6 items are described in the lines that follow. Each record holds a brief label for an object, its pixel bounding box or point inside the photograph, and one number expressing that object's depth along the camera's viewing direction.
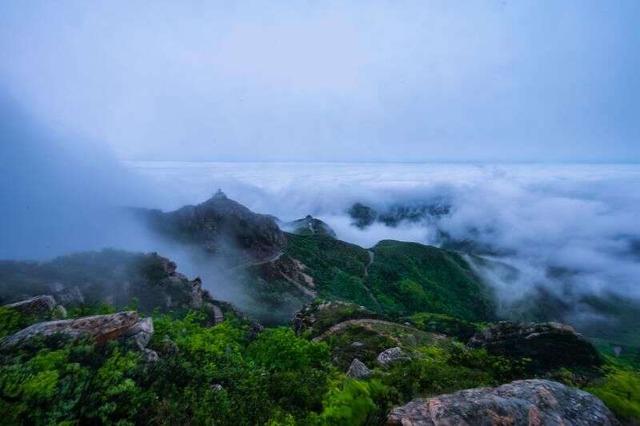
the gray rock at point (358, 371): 19.20
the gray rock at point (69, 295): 49.33
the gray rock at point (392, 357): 24.64
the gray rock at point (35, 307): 21.95
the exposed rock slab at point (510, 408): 10.67
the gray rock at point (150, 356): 15.14
